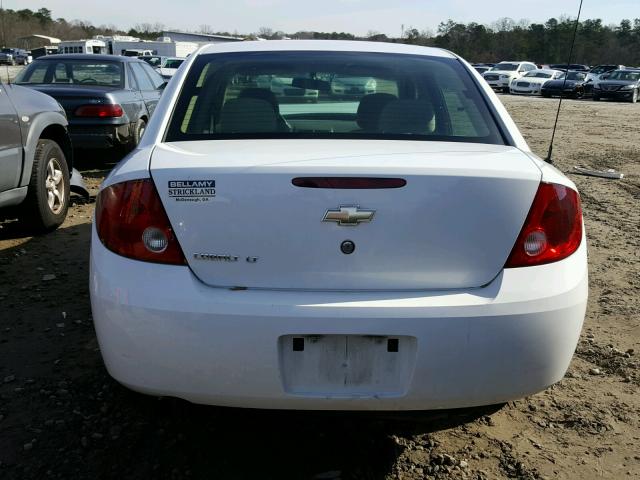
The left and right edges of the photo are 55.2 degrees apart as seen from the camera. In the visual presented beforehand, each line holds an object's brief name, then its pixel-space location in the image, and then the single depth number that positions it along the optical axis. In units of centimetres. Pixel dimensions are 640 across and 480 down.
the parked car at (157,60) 2984
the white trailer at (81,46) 3772
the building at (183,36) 6812
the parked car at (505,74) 3478
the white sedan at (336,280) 199
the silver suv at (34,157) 472
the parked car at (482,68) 4014
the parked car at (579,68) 4549
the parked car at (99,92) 782
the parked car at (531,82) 3256
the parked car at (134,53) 3962
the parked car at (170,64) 2842
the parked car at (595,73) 3200
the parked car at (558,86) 2939
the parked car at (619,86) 2944
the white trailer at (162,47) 5041
